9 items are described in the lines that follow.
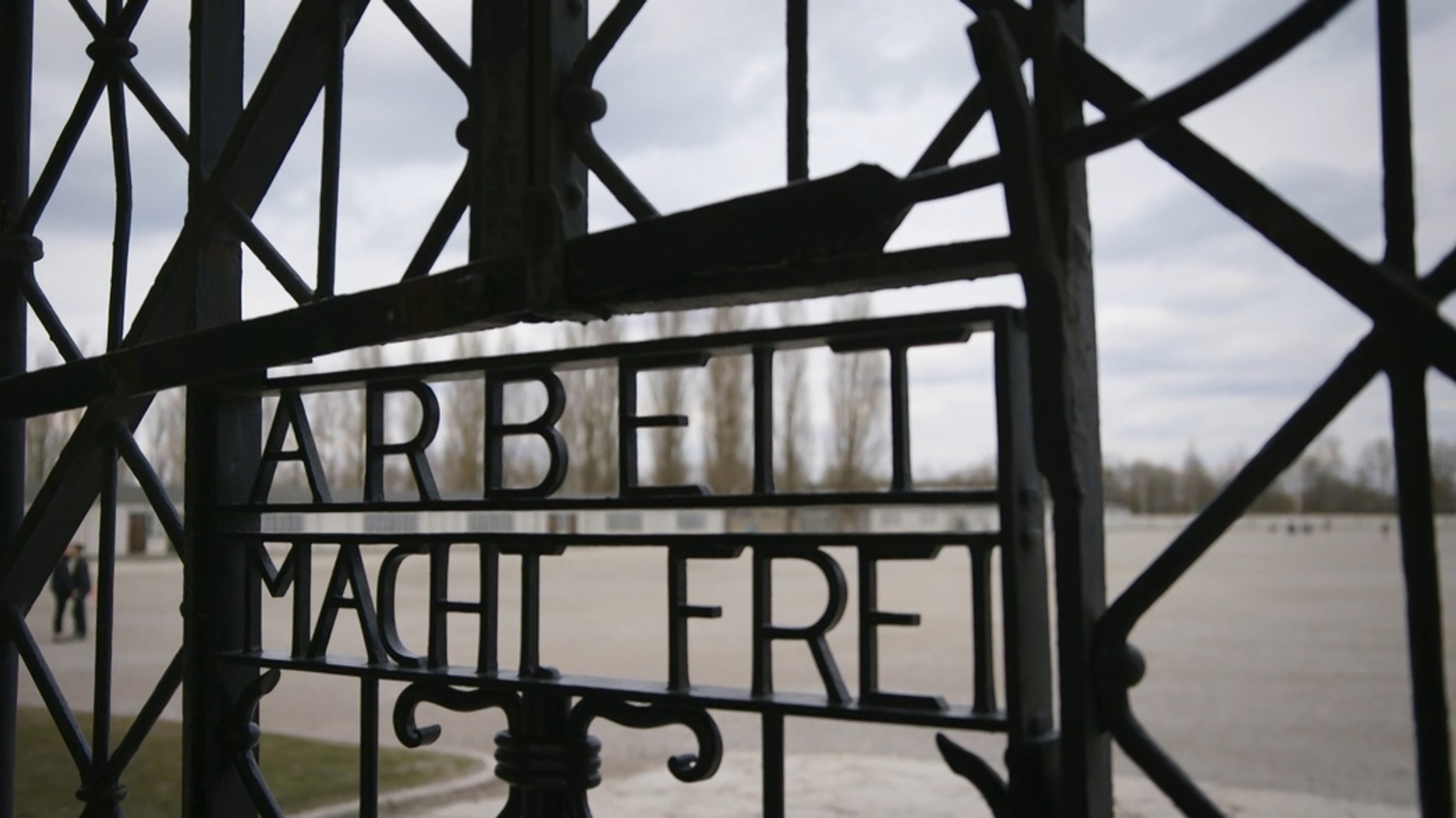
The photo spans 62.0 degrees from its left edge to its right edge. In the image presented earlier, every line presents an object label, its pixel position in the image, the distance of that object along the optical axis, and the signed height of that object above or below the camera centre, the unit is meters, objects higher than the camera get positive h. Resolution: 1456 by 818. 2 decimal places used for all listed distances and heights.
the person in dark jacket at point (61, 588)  13.24 -0.80
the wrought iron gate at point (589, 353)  1.27 +0.24
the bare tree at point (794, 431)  31.41 +2.08
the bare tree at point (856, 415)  31.27 +2.49
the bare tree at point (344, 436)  17.78 +1.24
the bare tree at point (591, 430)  32.38 +2.20
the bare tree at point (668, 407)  26.45 +2.32
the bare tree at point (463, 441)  28.97 +1.75
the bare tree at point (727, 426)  31.09 +2.19
